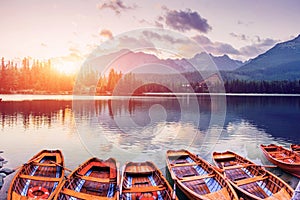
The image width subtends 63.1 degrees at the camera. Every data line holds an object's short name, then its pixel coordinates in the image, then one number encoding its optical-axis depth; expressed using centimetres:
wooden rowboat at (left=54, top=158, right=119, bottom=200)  1276
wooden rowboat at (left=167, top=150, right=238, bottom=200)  1335
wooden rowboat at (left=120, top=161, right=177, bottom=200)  1321
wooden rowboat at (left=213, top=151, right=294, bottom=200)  1376
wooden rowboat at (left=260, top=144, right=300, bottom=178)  1912
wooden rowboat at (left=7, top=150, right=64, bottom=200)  1307
